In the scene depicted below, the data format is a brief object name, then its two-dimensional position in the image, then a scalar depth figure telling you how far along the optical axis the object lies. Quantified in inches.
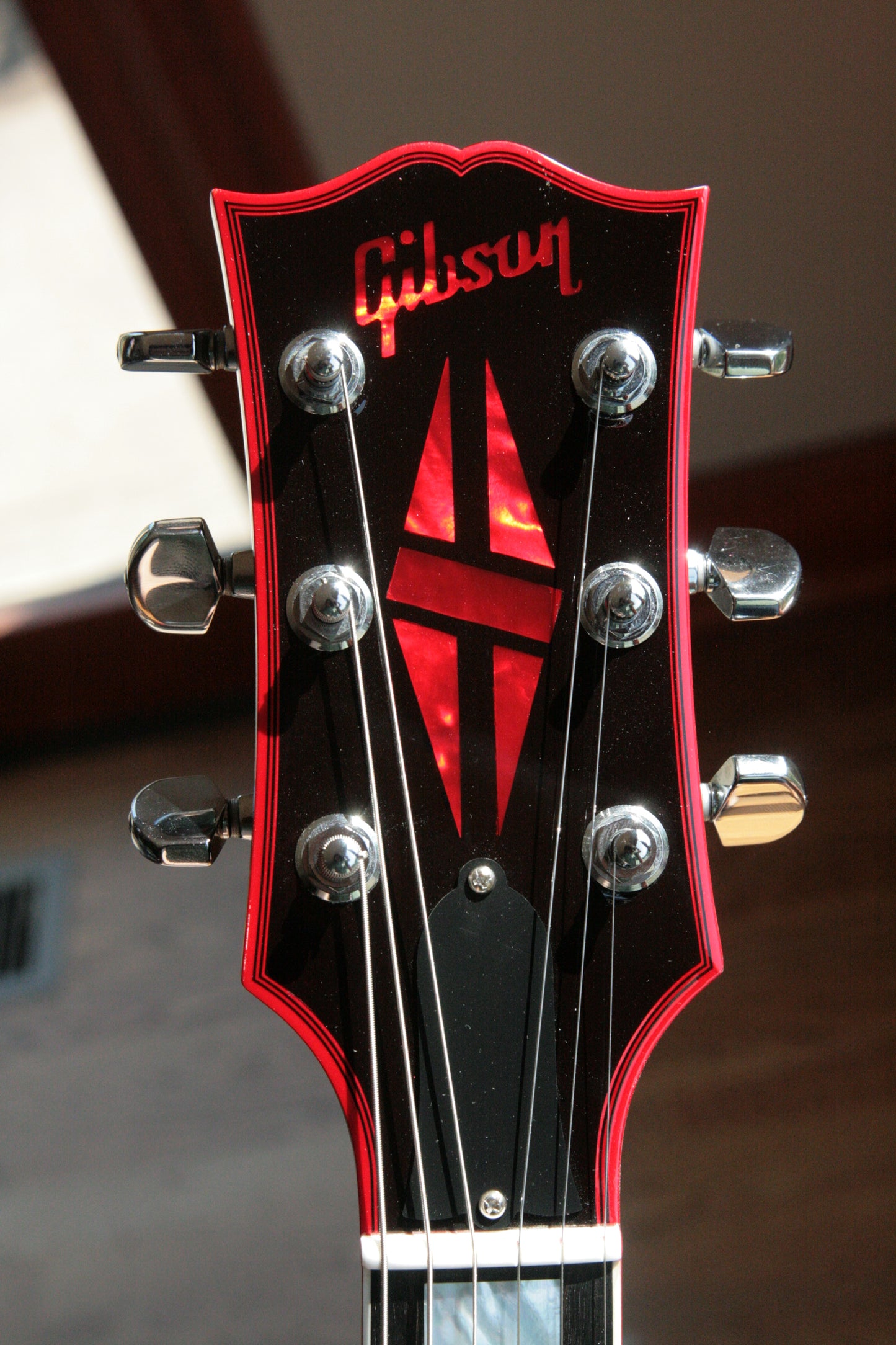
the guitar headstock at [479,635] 20.5
